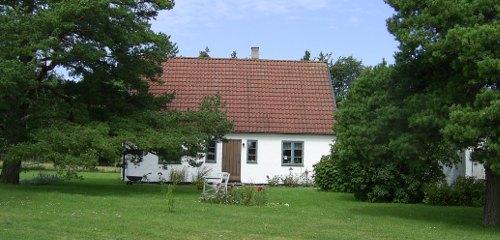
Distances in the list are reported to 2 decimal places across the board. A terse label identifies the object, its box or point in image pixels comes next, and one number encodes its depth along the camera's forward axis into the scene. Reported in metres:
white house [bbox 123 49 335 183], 31.59
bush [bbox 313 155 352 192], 26.73
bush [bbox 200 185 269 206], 19.95
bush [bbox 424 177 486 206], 22.53
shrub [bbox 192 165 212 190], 29.20
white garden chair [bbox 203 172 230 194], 20.66
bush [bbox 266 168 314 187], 31.25
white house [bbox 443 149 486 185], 27.39
